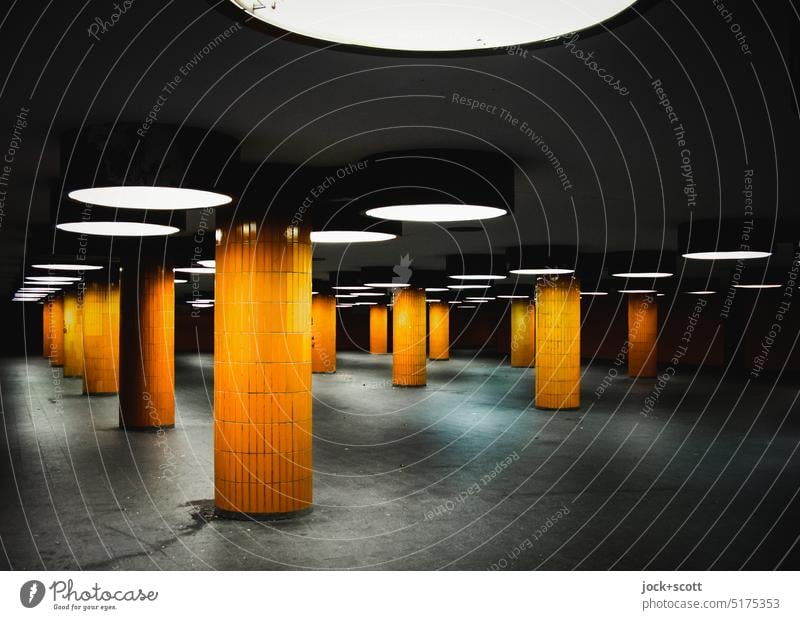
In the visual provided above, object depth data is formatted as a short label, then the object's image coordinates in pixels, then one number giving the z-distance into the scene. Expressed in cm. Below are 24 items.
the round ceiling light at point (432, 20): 465
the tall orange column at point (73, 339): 3161
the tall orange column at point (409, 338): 2900
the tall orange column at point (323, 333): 3694
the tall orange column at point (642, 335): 3362
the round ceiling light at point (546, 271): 1966
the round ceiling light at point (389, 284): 2743
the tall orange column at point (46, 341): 4842
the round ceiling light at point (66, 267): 1887
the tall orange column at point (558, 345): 2180
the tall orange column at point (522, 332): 4228
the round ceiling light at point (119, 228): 1056
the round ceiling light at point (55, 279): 2369
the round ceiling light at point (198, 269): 2098
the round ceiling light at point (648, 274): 2152
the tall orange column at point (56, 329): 4203
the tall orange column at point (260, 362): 973
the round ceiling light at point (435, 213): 905
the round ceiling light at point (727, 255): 1508
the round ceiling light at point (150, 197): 810
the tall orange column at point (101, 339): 2473
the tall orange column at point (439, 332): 4472
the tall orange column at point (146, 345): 1759
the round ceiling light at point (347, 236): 1182
